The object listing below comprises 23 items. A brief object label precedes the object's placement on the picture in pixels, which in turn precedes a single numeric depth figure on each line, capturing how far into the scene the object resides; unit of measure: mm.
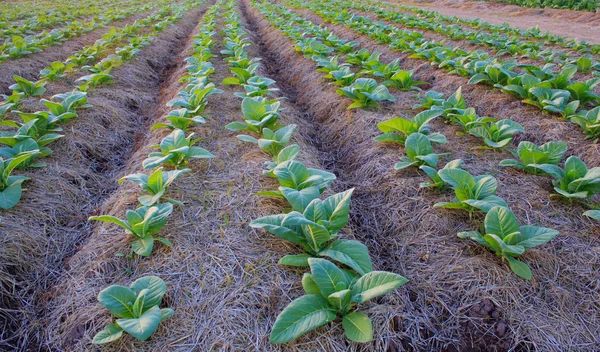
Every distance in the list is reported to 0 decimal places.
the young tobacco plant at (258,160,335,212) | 2480
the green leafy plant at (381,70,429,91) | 4949
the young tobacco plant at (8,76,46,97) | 4548
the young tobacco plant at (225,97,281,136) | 3607
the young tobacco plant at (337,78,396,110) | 4301
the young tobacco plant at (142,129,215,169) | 2947
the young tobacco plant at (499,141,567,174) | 2943
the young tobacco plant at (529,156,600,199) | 2519
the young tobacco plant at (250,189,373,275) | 2004
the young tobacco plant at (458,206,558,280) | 2047
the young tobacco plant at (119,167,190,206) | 2537
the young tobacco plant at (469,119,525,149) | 3338
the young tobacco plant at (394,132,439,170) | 3029
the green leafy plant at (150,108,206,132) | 3580
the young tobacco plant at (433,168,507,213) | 2469
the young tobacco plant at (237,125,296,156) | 3221
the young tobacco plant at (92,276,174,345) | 1641
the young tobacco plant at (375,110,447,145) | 3449
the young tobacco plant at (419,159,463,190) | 2752
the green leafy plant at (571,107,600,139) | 3542
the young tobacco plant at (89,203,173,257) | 2180
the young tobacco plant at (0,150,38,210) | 2523
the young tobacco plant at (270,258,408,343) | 1637
